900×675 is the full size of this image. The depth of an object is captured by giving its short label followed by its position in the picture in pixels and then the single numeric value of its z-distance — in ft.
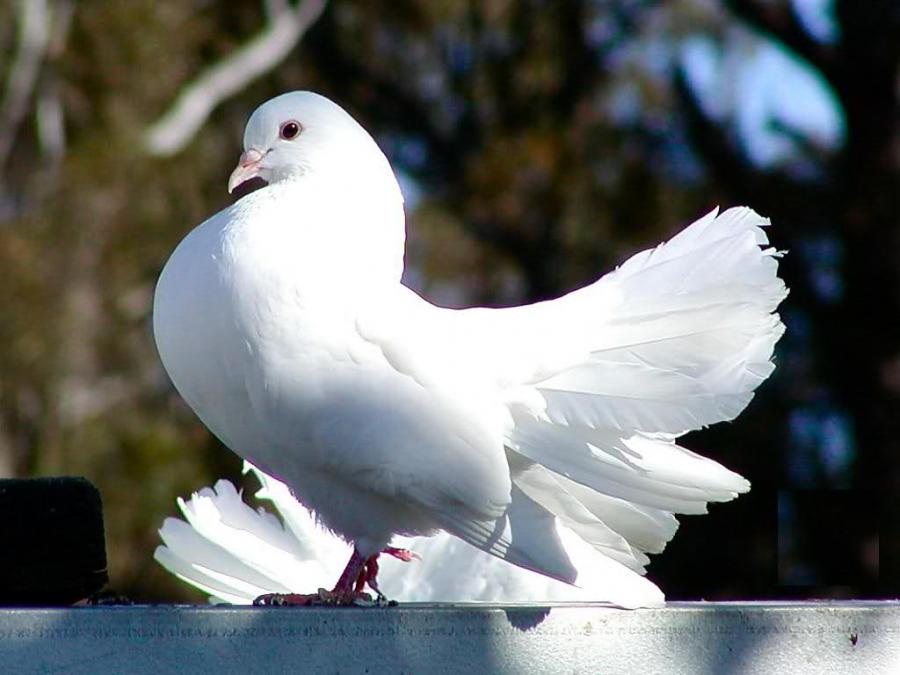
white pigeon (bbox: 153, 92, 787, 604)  20.54
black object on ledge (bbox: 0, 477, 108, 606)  19.89
